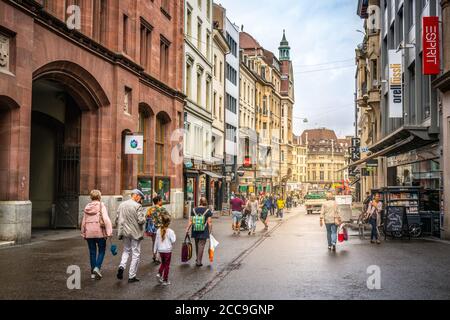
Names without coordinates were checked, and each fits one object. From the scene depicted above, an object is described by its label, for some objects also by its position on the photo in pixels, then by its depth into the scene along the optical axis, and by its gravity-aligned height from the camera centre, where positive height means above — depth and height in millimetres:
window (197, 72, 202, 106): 42062 +7259
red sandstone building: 16719 +3332
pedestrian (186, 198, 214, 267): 13438 -885
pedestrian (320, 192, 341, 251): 17453 -909
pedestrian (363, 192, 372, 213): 24264 -674
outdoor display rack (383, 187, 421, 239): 21281 -788
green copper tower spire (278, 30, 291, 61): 102525 +24502
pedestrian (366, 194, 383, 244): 19764 -955
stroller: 26122 -1552
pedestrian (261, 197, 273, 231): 28856 -1172
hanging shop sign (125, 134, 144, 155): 25531 +2014
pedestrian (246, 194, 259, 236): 25297 -1248
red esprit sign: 21578 +5313
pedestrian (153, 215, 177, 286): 10641 -1059
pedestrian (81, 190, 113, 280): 11117 -786
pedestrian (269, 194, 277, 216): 50131 -1303
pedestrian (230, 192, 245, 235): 25031 -1064
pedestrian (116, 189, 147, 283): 11078 -772
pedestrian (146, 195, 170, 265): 11229 -590
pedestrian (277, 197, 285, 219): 39344 -1262
